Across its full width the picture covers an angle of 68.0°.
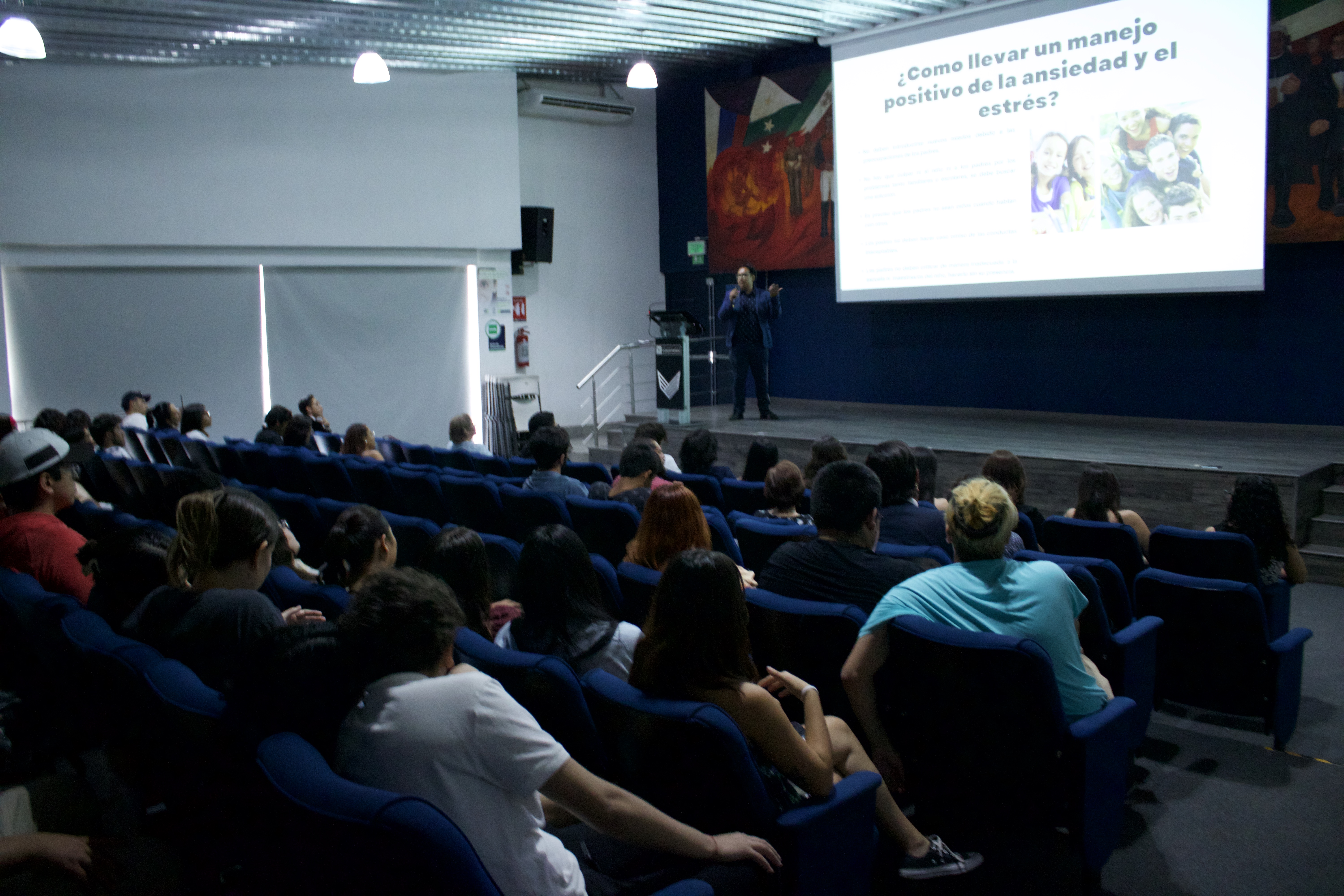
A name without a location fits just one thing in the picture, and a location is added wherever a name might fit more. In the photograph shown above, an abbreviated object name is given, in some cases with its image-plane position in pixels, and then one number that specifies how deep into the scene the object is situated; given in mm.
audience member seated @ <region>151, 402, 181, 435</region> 8344
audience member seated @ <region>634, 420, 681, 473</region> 5363
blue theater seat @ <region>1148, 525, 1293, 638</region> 3561
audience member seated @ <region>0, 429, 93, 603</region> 3230
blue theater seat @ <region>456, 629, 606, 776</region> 2002
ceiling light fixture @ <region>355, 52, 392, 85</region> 7559
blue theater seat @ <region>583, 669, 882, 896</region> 1829
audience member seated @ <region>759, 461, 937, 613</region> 2746
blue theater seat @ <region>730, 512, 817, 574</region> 3516
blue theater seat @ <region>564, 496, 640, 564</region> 3930
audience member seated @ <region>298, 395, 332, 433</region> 8764
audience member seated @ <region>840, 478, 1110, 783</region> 2428
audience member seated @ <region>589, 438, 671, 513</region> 4465
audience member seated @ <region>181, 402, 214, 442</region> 7641
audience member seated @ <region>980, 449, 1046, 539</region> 4086
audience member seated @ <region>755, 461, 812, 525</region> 3920
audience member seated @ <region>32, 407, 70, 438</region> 6734
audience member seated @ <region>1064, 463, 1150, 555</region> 4148
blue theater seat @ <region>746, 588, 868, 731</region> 2539
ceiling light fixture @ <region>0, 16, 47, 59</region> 6141
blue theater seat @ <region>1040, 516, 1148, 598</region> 3781
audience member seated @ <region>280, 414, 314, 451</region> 6965
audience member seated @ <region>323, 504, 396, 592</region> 3008
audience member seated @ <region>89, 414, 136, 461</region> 6902
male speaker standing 9508
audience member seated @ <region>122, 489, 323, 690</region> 2318
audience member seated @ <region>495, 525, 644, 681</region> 2309
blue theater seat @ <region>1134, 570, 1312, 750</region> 3229
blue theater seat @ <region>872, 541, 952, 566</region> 3117
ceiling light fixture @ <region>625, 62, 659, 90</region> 8086
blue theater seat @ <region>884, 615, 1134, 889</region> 2277
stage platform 6117
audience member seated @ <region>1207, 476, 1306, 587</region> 3691
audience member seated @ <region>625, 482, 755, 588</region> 3082
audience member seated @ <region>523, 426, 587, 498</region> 4910
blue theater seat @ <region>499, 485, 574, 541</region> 4352
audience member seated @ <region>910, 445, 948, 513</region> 4574
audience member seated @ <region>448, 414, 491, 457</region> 6938
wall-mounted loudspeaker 12086
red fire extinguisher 12312
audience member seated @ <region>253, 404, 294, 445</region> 7918
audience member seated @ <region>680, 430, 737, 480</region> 5363
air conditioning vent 11977
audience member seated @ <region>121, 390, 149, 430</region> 8219
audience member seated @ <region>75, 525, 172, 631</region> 2645
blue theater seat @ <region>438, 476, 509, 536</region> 4742
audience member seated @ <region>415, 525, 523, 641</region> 2641
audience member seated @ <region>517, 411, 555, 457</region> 5877
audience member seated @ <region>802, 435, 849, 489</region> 4613
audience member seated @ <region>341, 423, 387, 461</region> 6617
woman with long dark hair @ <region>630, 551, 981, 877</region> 1945
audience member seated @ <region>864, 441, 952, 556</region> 3557
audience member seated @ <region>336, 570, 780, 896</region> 1580
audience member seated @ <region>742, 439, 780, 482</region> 5164
